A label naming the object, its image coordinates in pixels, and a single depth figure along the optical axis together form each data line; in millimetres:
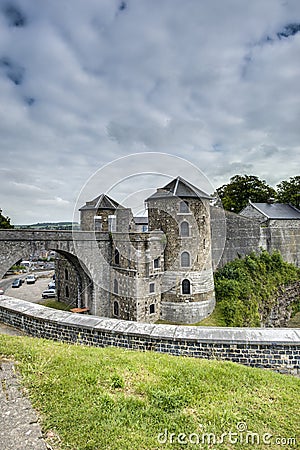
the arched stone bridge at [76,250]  14250
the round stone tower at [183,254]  17719
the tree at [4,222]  37281
